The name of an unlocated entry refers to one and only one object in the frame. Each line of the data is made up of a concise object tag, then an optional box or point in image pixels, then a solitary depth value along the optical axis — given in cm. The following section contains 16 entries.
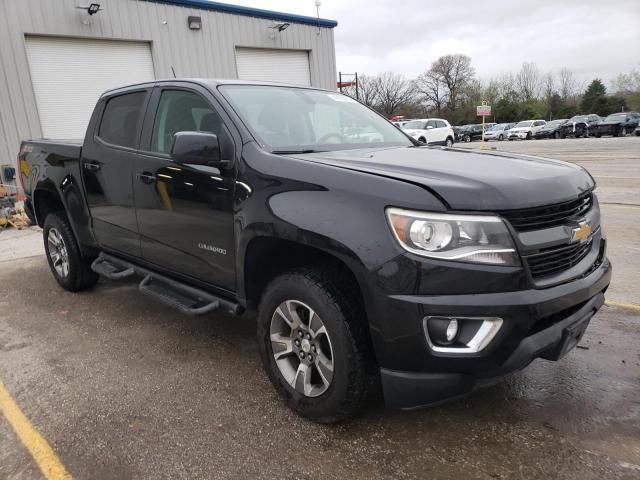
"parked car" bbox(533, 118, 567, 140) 3900
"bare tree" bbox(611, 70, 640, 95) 7638
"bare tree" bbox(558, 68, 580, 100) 8662
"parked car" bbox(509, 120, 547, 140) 4003
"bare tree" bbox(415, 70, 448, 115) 7812
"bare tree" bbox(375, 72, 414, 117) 7600
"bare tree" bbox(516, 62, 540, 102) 8138
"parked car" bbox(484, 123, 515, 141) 4346
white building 1219
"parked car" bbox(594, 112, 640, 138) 3412
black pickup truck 215
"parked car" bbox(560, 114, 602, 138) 3647
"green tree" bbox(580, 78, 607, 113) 6407
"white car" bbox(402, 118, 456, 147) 2782
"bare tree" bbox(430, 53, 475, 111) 7719
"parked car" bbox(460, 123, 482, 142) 4534
